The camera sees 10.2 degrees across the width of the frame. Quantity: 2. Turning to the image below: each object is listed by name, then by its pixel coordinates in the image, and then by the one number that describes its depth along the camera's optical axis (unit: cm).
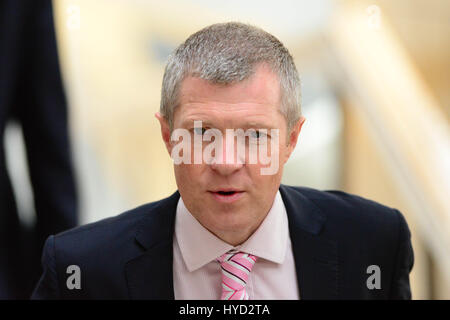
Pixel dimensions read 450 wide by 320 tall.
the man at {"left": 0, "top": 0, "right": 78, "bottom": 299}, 287
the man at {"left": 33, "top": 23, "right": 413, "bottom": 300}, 267
